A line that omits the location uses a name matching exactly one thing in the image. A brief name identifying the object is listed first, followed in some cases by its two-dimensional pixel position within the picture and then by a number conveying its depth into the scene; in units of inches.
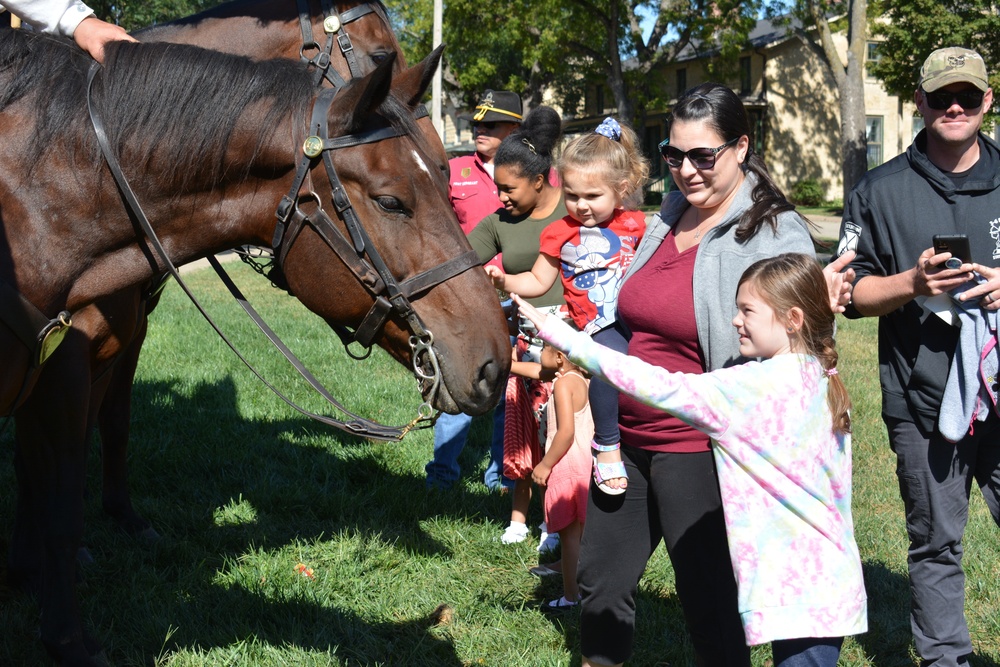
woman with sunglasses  105.0
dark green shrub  1378.0
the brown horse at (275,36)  165.5
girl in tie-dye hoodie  93.8
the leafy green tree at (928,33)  742.5
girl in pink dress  153.5
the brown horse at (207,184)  98.6
